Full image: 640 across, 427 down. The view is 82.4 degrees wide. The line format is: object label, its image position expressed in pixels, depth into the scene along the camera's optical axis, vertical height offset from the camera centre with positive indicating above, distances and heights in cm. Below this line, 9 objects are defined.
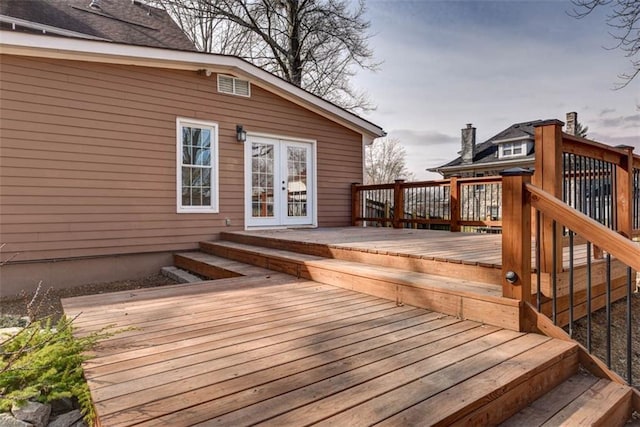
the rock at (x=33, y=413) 160 -90
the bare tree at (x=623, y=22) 644 +337
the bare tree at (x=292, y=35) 1177 +598
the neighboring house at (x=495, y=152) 1700 +282
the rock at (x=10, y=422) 156 -90
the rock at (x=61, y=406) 178 -96
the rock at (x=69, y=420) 164 -95
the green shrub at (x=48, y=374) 160 -78
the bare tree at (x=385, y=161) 2580 +339
